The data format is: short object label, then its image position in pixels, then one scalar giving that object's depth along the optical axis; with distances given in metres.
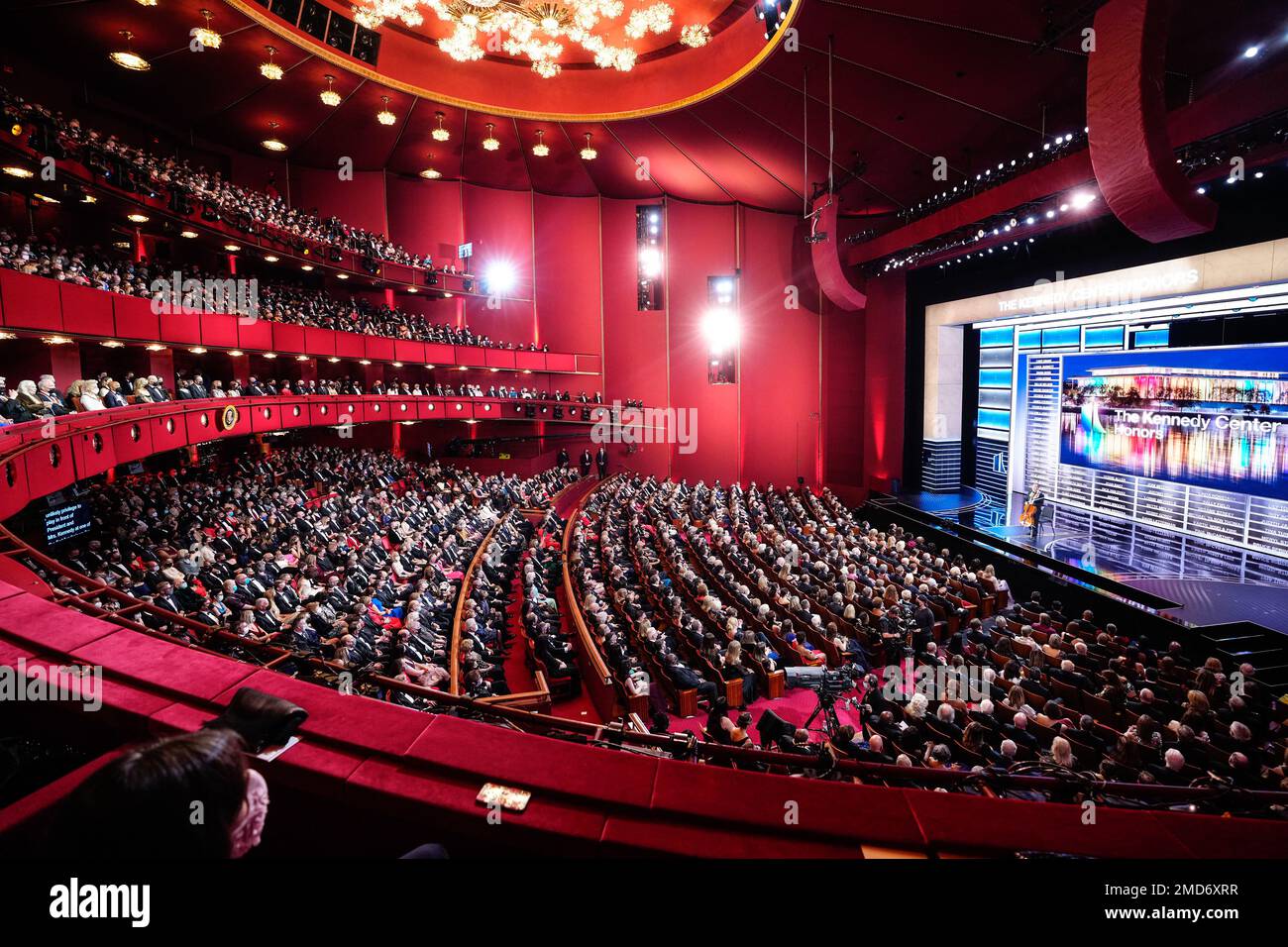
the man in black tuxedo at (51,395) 8.56
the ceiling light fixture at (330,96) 14.99
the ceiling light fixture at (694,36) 13.09
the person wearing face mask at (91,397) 9.31
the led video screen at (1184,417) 10.73
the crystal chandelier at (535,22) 12.34
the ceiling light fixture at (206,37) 12.03
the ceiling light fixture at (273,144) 18.39
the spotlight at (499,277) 23.81
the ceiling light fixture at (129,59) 13.00
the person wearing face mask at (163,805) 0.99
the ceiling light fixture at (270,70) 13.39
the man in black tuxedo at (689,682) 7.60
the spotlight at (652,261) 24.27
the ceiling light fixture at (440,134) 18.01
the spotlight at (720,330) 24.31
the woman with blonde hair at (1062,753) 5.32
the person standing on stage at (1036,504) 15.05
